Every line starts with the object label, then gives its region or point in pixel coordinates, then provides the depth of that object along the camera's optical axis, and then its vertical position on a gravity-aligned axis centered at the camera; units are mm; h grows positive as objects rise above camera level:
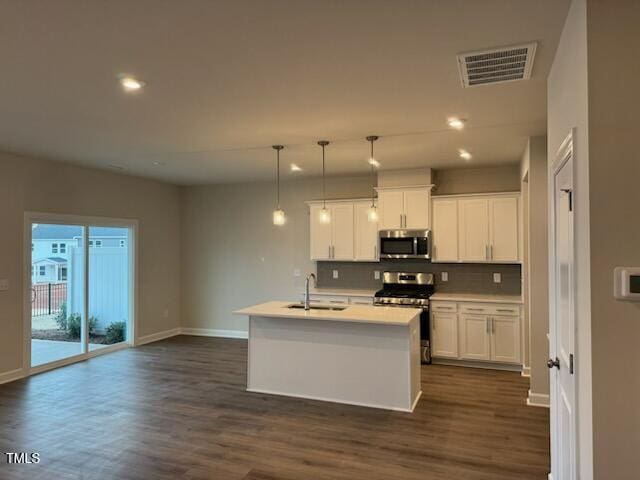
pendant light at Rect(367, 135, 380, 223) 4558 +1094
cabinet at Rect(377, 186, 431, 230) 6191 +555
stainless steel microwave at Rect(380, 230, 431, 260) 6223 +37
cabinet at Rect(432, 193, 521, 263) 5836 +242
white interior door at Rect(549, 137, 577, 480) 2137 -478
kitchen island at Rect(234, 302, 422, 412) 4355 -1120
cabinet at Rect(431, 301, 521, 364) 5660 -1129
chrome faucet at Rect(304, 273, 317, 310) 4943 -621
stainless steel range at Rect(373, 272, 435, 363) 6031 -680
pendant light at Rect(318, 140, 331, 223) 4764 +390
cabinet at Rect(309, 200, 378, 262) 6617 +205
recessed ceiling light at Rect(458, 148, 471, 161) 5230 +1134
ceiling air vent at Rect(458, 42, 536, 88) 2534 +1110
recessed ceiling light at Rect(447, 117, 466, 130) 3875 +1117
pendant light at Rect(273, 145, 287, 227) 4824 +362
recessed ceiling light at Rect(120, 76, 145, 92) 2951 +1128
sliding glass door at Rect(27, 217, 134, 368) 5750 -598
